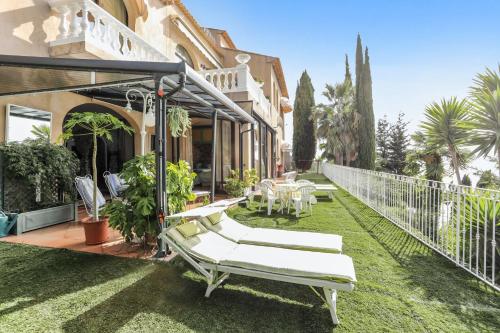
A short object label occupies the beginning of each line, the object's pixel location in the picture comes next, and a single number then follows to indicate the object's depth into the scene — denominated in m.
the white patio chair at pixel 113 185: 7.62
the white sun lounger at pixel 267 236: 3.63
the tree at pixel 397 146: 33.72
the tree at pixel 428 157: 9.49
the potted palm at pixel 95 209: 4.58
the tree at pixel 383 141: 34.62
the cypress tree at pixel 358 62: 23.61
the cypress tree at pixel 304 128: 33.44
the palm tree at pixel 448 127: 8.32
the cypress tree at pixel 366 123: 22.97
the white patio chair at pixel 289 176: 13.29
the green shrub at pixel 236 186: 9.22
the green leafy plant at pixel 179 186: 4.59
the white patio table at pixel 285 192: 8.30
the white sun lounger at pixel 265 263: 2.76
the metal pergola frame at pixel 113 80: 3.90
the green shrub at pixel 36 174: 5.65
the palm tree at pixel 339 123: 26.23
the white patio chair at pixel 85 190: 6.18
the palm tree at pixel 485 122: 6.62
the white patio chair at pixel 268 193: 8.01
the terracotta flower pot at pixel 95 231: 4.80
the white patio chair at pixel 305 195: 7.97
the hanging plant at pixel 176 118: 6.35
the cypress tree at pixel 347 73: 28.07
